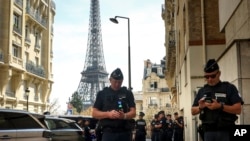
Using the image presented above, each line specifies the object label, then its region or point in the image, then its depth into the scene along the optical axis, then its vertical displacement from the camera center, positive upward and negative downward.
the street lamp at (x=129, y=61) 23.67 +2.42
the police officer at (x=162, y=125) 19.03 -1.16
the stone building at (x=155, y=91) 92.25 +2.43
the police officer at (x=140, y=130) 19.94 -1.44
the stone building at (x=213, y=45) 7.93 +1.84
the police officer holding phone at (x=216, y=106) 5.20 -0.06
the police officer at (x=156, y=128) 19.39 -1.36
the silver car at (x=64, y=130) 13.89 -1.03
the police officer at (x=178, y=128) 19.25 -1.31
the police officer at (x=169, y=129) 19.23 -1.34
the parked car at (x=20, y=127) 9.62 -0.64
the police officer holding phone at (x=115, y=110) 5.91 -0.13
